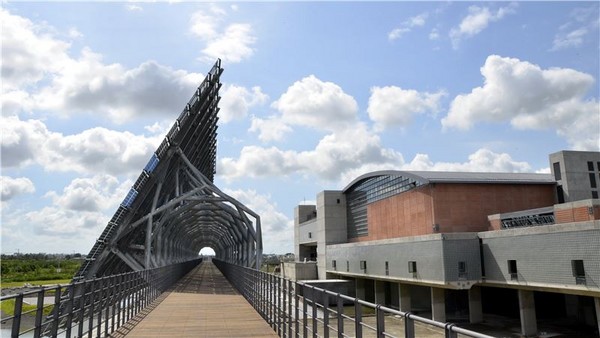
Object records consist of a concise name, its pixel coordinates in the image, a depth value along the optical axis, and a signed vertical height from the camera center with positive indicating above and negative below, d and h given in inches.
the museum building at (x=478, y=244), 1097.6 +37.2
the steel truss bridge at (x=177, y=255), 289.4 +16.4
